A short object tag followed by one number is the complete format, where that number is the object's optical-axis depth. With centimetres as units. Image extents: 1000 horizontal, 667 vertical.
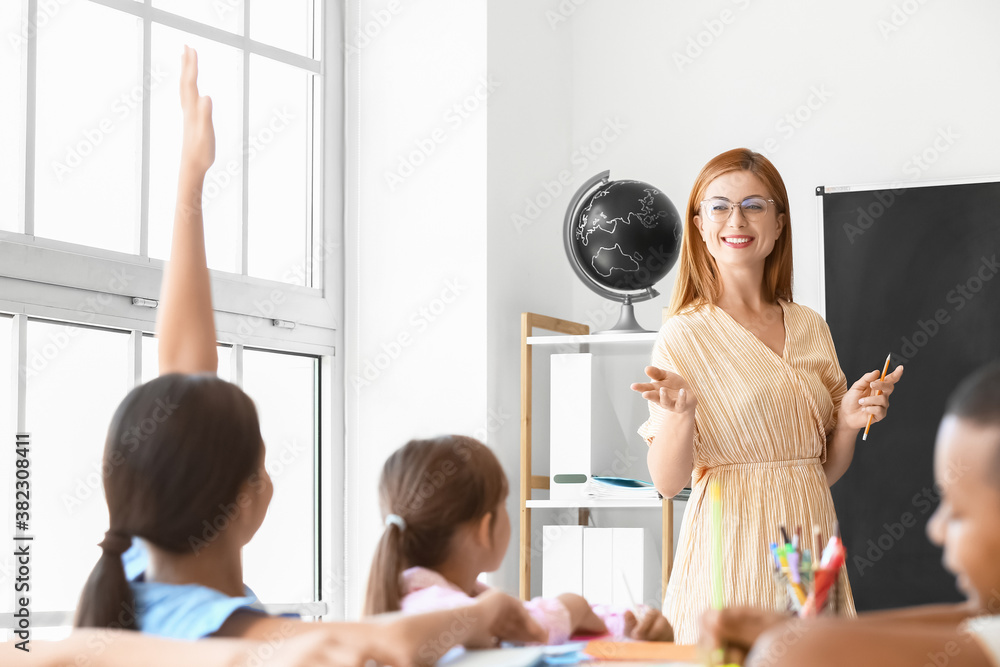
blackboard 285
